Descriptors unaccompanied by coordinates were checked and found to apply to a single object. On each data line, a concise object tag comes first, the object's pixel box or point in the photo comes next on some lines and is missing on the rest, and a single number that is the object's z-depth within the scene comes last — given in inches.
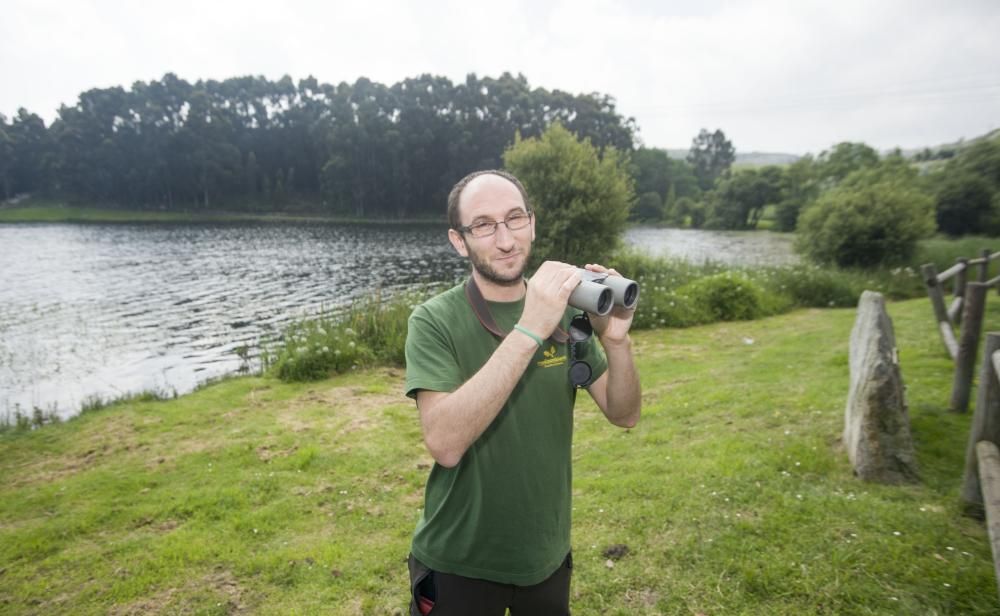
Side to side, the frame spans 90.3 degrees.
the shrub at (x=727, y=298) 586.9
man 76.2
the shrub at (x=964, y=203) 1298.0
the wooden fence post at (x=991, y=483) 101.7
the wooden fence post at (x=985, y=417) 144.7
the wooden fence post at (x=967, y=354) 219.5
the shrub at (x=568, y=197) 720.3
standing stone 178.5
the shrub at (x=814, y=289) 677.9
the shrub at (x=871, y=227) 797.9
